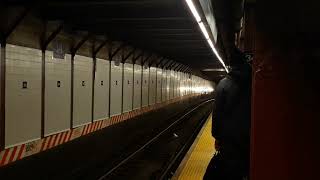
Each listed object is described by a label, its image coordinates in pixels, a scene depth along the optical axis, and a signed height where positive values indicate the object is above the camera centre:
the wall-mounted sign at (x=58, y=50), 6.84 +0.91
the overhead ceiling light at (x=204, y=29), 6.28 +1.43
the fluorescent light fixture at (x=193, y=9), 4.41 +1.32
